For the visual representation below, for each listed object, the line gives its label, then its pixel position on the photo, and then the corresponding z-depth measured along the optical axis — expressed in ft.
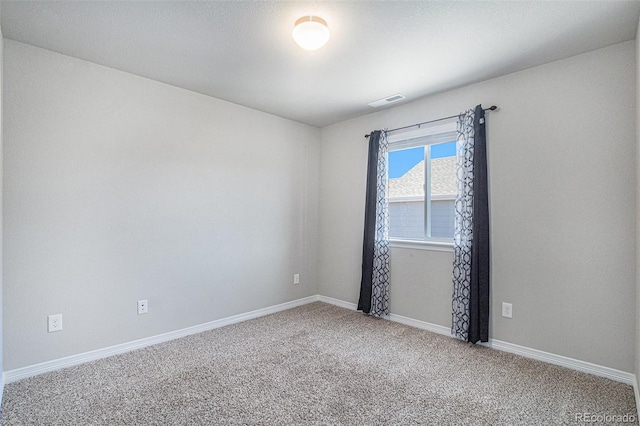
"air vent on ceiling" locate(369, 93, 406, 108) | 10.71
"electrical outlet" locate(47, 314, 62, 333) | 7.84
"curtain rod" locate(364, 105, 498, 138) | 9.21
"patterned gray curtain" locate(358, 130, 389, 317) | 11.78
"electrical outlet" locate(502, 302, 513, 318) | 8.92
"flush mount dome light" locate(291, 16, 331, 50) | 6.35
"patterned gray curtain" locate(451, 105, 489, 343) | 9.21
